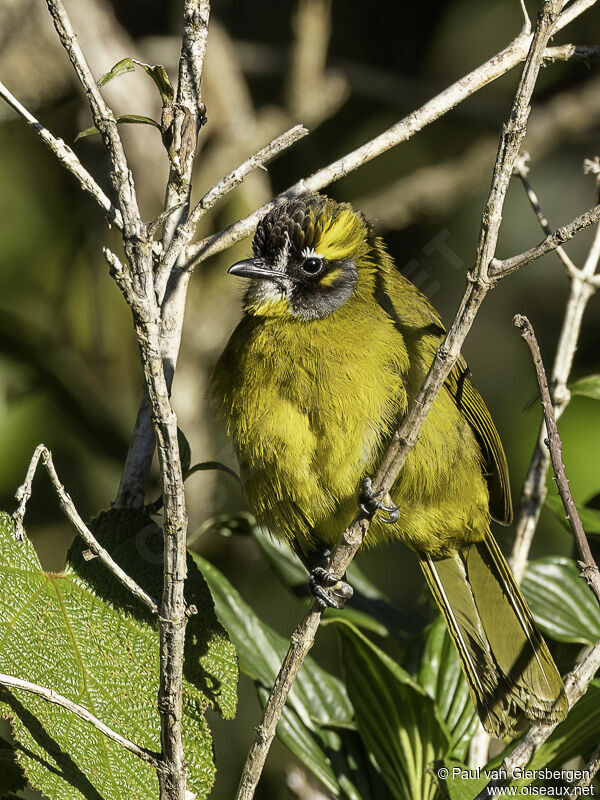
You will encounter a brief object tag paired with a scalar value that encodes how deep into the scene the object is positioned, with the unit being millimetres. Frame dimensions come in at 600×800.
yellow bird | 3270
